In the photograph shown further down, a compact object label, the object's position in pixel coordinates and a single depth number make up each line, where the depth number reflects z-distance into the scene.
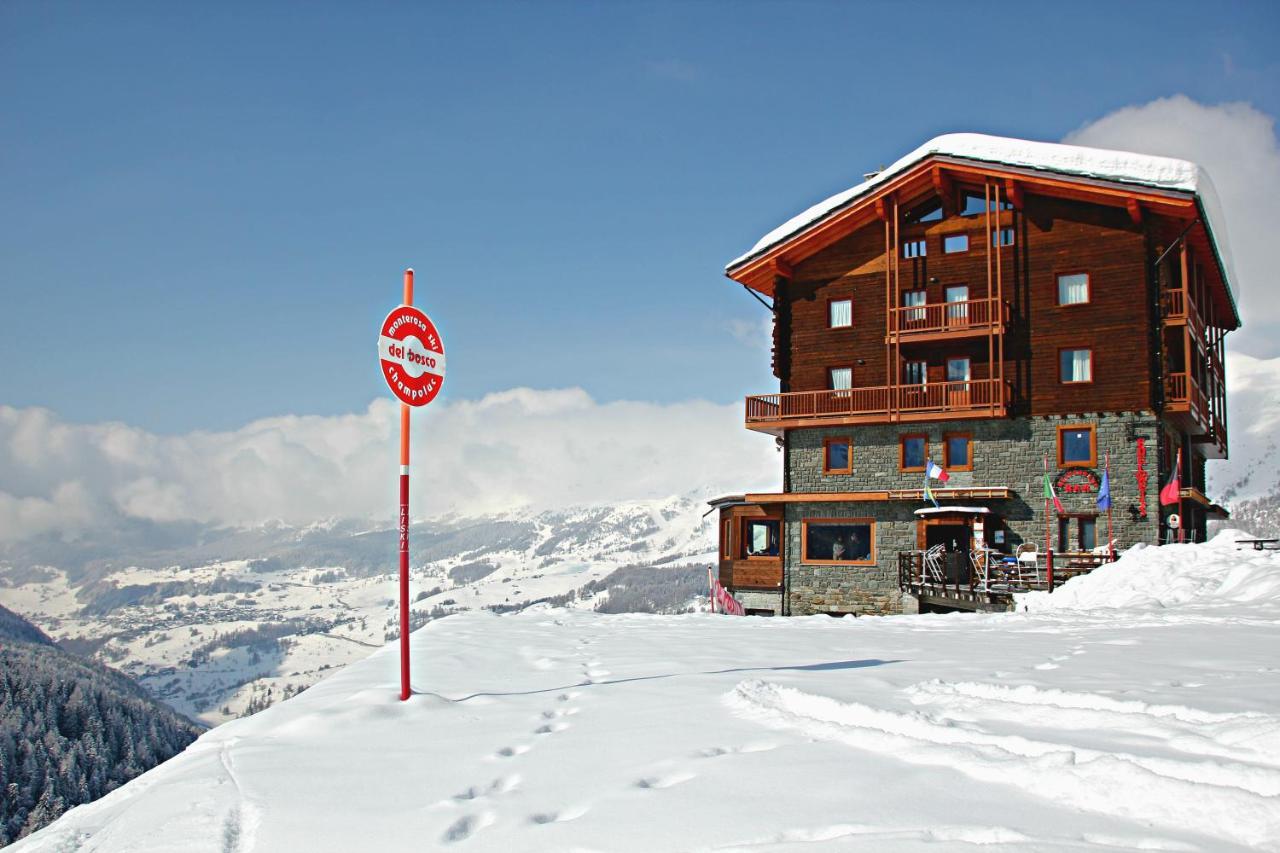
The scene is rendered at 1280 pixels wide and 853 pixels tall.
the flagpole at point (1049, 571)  23.23
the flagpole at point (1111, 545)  25.34
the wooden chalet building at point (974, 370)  28.48
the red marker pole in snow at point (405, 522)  7.71
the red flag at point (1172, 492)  26.62
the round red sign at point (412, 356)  8.21
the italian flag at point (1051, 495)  28.05
